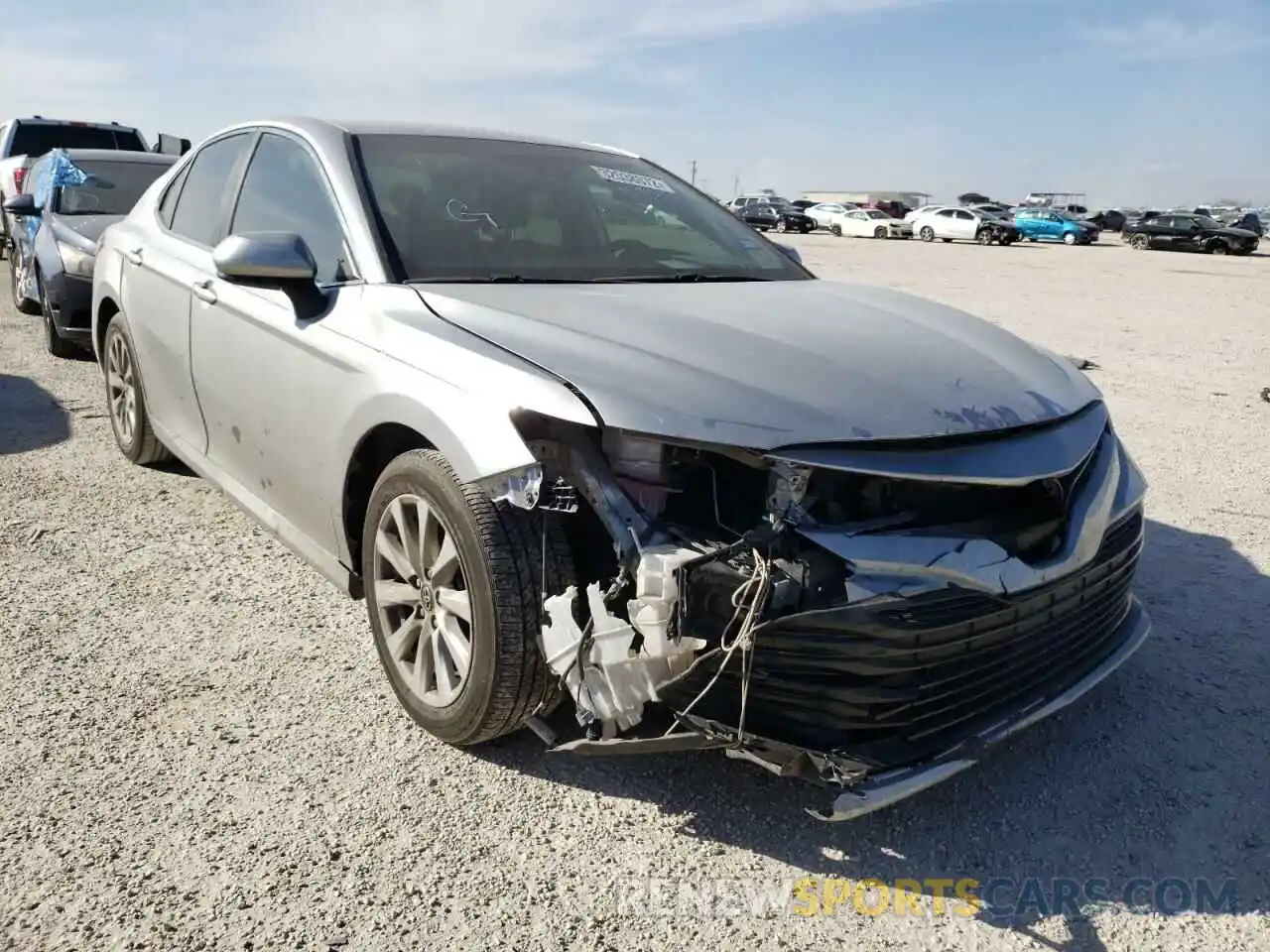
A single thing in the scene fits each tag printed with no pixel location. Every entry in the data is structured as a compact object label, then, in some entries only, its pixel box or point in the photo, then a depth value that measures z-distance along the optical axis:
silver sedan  2.10
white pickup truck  13.11
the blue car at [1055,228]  39.38
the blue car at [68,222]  7.00
